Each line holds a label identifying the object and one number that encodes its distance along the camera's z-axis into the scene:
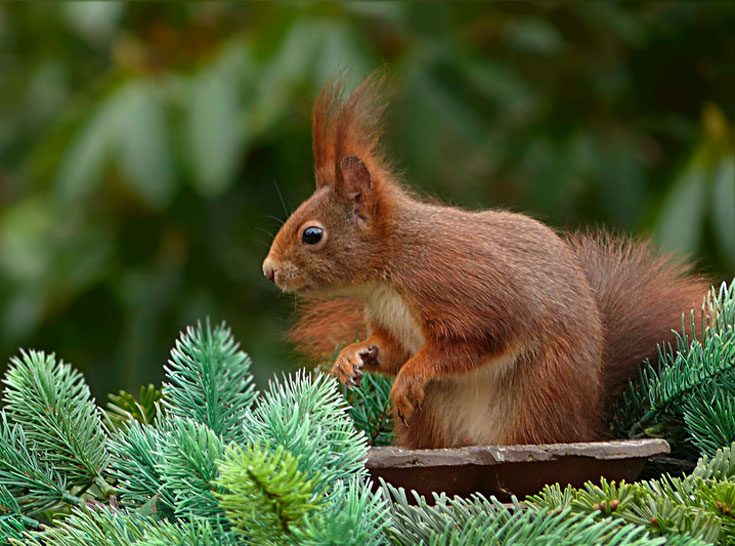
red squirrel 4.18
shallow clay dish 4.11
